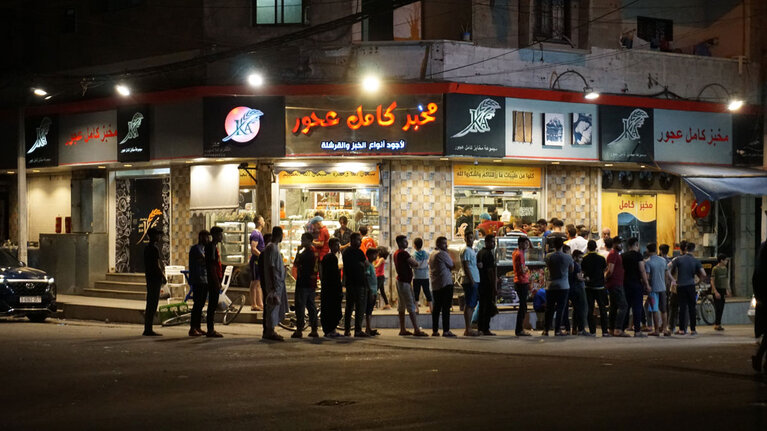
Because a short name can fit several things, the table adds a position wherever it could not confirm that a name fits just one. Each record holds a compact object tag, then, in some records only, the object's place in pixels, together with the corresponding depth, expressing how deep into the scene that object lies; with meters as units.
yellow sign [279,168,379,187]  21.83
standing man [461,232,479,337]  17.44
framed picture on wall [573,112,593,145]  22.92
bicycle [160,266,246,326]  18.95
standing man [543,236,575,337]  17.44
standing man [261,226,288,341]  15.67
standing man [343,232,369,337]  16.55
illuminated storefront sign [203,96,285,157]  21.48
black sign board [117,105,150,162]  23.20
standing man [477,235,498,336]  17.30
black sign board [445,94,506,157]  21.28
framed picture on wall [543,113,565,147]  22.53
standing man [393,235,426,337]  17.36
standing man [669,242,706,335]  19.09
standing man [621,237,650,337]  18.03
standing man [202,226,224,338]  16.28
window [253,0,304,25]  22.61
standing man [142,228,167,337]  16.44
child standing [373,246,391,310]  19.09
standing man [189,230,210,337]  16.39
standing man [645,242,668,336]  18.67
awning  23.17
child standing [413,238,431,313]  18.86
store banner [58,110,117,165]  24.23
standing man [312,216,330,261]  20.17
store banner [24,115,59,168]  25.70
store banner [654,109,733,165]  24.25
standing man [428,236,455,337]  17.20
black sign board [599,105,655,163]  23.33
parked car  18.86
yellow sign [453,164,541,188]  22.44
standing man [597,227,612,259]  19.70
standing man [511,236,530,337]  17.72
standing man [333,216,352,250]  21.13
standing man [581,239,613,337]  17.91
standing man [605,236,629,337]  18.02
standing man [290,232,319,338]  16.09
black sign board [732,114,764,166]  25.42
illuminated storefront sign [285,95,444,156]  21.22
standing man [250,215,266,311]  20.14
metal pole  24.48
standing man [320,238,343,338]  16.34
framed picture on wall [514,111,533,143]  22.25
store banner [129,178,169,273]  24.81
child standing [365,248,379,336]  17.06
